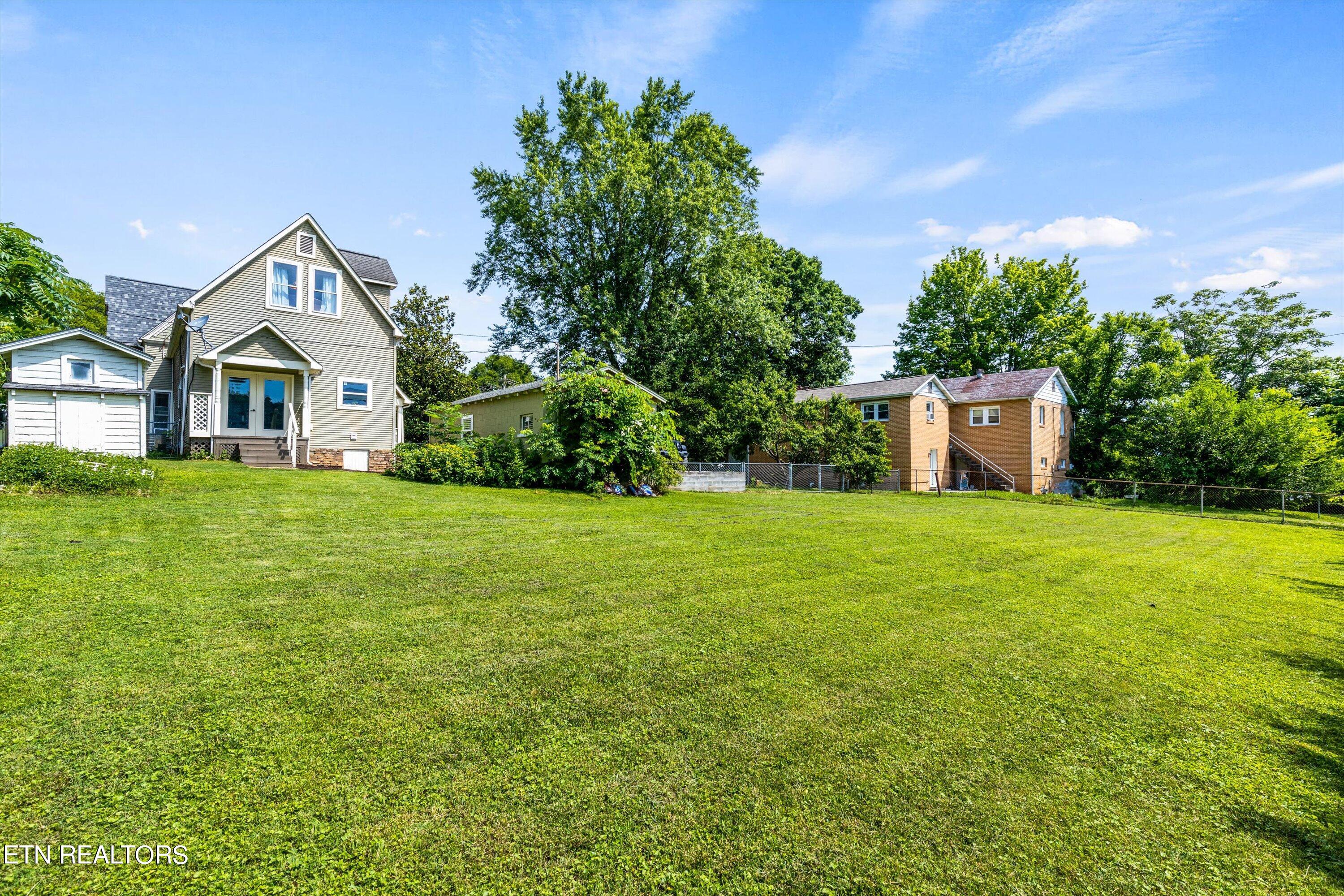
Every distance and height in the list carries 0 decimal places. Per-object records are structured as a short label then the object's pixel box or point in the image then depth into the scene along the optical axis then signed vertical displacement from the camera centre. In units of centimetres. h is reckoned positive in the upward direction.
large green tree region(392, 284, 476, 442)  2734 +495
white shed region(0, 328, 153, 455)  1372 +161
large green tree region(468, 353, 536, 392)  5159 +820
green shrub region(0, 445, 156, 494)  849 -23
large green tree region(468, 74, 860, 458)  2614 +1030
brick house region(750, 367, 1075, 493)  2811 +171
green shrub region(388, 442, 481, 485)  1448 -17
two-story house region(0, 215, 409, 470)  1446 +261
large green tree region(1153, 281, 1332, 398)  3603 +813
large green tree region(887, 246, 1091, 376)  4025 +1066
